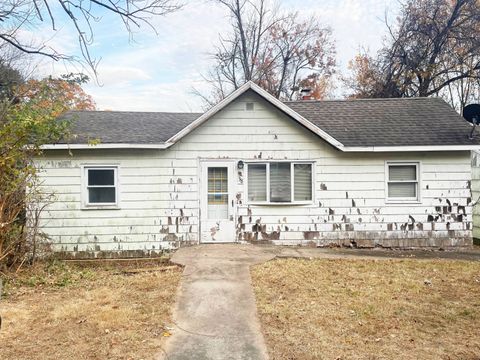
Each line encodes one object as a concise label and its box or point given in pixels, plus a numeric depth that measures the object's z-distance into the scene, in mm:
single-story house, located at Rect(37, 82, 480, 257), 9562
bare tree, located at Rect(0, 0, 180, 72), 6136
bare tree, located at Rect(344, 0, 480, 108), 20016
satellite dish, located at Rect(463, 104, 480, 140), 10164
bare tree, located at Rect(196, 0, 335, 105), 28280
